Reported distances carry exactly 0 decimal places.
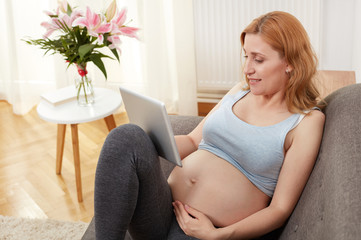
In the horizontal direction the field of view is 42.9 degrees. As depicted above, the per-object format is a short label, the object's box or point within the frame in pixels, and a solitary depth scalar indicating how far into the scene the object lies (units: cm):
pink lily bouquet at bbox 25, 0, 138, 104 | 205
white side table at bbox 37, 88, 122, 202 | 220
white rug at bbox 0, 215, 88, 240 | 208
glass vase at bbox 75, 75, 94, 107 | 229
